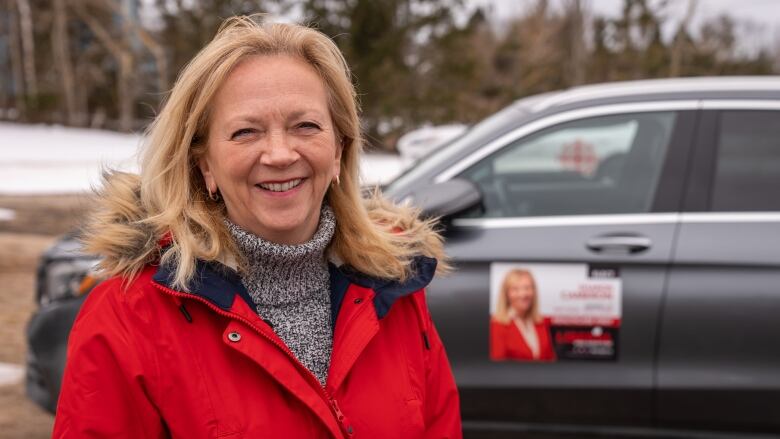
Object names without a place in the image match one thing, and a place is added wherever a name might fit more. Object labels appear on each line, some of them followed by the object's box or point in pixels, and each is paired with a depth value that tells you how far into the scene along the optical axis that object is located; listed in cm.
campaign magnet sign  328
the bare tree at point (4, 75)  4553
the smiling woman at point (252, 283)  158
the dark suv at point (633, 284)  322
